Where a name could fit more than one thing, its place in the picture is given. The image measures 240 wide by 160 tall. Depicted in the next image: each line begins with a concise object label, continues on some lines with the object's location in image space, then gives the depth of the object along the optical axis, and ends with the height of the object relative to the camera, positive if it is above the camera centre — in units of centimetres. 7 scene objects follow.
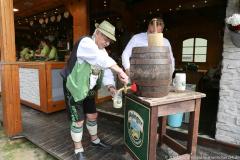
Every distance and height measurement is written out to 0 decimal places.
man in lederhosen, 190 -15
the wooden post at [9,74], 272 -21
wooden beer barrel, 161 -8
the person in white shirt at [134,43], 266 +22
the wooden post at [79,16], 390 +83
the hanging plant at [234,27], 197 +33
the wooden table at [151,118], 165 -51
